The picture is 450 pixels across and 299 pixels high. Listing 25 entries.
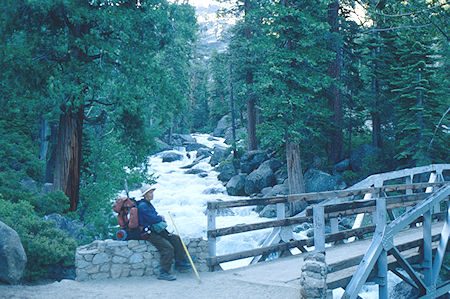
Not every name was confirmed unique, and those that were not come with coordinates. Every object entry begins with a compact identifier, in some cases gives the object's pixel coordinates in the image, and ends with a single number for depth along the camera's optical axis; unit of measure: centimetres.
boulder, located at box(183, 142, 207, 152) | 4709
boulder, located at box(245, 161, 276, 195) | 2652
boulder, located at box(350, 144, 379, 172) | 2403
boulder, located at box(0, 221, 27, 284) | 686
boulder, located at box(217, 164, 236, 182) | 3106
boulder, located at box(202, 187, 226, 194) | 2806
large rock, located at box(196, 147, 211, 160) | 4109
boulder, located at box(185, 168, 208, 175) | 3450
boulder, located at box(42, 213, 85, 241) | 1112
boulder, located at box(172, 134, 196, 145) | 5336
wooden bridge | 685
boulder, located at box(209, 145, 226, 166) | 3731
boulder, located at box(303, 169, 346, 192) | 2248
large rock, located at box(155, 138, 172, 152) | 4766
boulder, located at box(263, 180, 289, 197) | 2394
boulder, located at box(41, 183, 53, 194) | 1655
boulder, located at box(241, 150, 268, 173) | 2991
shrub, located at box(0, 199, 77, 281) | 846
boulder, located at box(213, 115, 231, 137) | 5796
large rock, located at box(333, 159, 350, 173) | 2447
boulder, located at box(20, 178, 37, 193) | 1586
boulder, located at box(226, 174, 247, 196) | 2761
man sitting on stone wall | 748
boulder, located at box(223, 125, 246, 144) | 5212
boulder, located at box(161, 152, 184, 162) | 4141
